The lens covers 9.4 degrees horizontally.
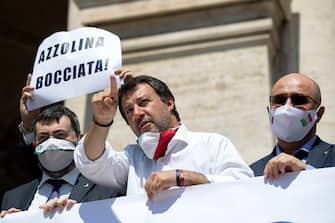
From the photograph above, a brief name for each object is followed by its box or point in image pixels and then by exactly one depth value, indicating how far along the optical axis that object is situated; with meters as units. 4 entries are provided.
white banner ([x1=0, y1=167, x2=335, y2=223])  7.39
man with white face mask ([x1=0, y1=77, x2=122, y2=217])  9.17
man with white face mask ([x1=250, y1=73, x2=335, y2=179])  8.48
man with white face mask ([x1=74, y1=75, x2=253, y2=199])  8.04
